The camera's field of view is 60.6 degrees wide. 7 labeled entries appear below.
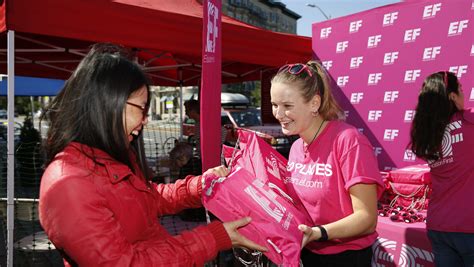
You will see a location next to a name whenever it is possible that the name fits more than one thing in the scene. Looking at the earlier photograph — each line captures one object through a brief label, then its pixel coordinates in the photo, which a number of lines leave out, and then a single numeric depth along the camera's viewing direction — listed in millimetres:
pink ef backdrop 3703
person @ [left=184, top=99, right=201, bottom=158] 6289
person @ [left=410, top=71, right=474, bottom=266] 2436
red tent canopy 3152
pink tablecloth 2965
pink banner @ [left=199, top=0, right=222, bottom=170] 2764
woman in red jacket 1165
